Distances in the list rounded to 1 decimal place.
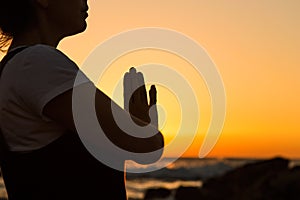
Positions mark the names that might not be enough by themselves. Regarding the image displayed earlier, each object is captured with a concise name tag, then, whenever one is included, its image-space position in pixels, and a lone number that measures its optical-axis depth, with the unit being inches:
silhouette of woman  73.2
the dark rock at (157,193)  1355.8
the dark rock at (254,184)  745.6
